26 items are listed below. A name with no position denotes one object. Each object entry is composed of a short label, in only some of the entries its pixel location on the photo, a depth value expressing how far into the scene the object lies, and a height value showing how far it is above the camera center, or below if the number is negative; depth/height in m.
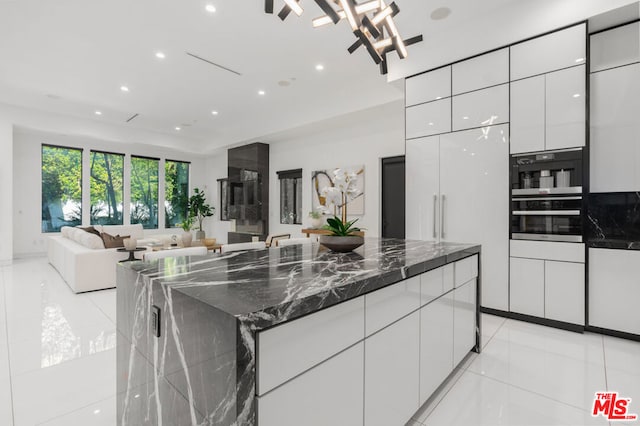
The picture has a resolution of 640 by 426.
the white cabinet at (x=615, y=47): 2.87 +1.58
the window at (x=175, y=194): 9.73 +0.53
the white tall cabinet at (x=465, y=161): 3.40 +0.59
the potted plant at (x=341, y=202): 1.97 +0.05
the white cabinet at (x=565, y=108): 2.93 +0.99
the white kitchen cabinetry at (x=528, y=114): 3.15 +1.00
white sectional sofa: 4.29 -0.76
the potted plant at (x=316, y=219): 6.44 -0.21
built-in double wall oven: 2.98 +0.13
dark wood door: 5.60 +0.24
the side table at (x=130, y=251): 4.70 -0.63
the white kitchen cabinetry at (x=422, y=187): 3.90 +0.29
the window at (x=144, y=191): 9.09 +0.60
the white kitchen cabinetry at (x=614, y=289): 2.76 -0.76
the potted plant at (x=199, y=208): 9.77 +0.06
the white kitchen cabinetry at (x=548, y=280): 2.97 -0.74
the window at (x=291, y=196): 7.23 +0.33
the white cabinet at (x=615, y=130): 2.90 +0.78
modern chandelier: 1.73 +1.16
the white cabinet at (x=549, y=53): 2.94 +1.59
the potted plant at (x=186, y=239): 5.85 -0.55
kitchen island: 0.84 -0.46
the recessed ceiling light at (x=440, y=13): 3.37 +2.23
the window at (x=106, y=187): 8.41 +0.67
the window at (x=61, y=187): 7.73 +0.62
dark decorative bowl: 1.99 -0.22
